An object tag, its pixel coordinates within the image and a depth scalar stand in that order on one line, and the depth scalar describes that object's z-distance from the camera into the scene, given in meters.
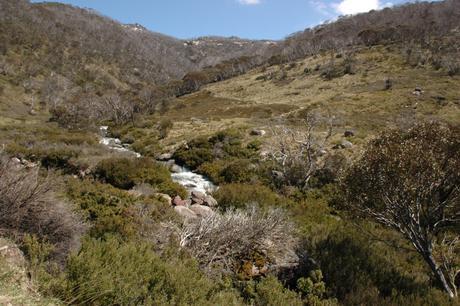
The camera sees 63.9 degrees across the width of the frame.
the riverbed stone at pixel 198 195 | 12.64
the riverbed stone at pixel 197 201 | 12.23
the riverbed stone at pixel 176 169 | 20.16
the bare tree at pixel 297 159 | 16.72
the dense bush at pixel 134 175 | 13.97
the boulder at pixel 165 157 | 23.38
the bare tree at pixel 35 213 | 5.69
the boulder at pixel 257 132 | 26.66
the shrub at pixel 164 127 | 30.63
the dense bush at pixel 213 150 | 21.48
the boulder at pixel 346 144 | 21.48
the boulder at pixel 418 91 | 38.11
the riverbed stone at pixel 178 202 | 11.83
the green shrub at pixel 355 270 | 6.65
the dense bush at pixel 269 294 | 5.62
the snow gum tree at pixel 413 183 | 7.38
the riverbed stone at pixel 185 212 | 9.33
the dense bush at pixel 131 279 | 4.53
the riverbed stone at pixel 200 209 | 10.42
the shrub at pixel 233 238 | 6.97
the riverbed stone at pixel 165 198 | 11.20
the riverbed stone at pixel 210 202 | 12.21
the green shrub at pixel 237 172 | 17.42
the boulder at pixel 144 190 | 11.73
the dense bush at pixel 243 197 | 11.66
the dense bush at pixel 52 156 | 17.36
